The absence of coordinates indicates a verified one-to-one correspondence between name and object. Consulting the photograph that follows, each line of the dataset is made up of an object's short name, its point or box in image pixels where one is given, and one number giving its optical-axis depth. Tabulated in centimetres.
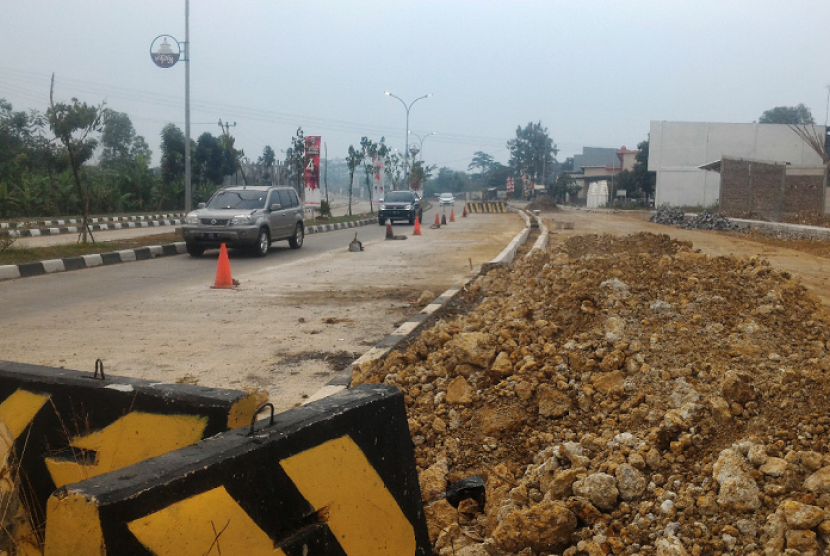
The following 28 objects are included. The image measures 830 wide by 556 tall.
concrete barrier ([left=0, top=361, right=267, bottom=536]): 276
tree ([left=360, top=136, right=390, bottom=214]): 5058
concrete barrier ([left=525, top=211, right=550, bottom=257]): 1723
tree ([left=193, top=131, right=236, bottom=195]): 4244
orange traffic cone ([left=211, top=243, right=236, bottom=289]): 1064
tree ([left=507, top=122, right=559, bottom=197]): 11250
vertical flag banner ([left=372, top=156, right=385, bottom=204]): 5175
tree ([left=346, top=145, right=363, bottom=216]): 4569
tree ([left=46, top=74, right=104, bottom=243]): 1580
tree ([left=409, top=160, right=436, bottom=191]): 7106
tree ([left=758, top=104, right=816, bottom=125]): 10029
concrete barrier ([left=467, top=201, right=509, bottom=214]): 5377
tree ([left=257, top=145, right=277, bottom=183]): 5547
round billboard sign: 2420
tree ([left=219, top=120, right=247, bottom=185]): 2993
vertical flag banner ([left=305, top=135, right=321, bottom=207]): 3819
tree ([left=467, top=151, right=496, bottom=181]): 15075
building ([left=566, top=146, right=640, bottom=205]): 8171
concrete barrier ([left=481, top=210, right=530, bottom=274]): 1252
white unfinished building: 5184
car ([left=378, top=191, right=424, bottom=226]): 3247
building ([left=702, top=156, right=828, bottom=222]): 2725
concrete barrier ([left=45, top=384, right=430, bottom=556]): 183
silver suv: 1572
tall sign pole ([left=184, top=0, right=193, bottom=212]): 2280
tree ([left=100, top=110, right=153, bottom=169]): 6619
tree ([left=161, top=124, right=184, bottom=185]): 3981
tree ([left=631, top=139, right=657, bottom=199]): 6217
